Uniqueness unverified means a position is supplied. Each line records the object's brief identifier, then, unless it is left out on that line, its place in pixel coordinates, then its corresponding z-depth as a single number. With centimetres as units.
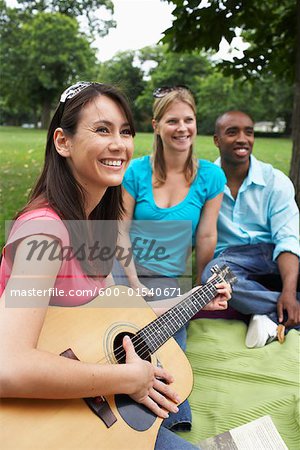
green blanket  196
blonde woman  257
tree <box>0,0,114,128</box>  1245
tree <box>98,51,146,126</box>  2964
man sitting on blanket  270
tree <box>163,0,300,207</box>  352
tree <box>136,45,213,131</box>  3358
